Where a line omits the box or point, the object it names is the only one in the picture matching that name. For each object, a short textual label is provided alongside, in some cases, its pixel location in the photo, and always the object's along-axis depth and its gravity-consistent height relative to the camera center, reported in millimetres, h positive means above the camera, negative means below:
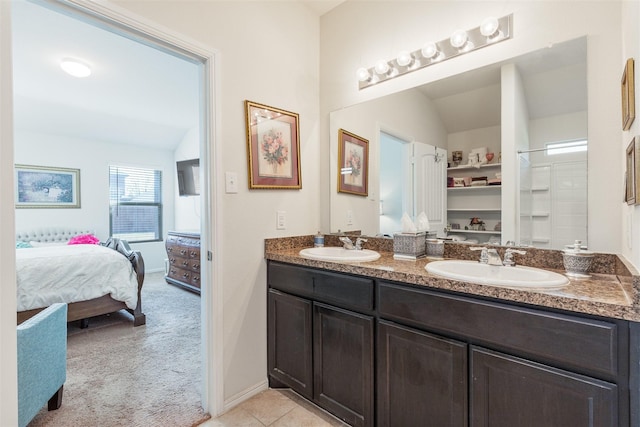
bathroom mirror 1400 +501
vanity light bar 1548 +914
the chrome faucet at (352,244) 2047 -233
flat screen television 5469 +617
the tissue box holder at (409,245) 1688 -207
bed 2625 -651
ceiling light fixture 3152 +1535
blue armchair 1414 -774
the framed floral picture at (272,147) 1928 +427
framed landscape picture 4531 +386
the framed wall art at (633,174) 901 +108
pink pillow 4426 -424
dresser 4207 -723
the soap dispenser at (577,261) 1220 -219
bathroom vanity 907 -545
